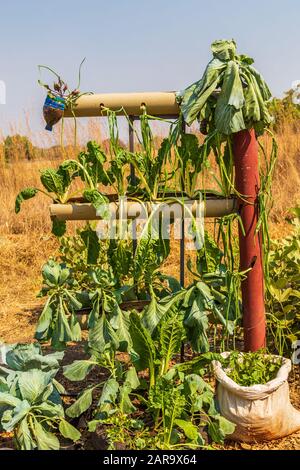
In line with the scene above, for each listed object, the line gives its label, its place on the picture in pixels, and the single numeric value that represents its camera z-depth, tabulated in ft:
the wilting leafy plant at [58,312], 7.90
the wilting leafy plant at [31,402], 6.73
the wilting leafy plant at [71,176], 8.09
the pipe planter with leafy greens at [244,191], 7.95
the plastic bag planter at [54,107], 8.19
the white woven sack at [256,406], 7.32
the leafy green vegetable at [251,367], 7.61
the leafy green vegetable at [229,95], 7.52
